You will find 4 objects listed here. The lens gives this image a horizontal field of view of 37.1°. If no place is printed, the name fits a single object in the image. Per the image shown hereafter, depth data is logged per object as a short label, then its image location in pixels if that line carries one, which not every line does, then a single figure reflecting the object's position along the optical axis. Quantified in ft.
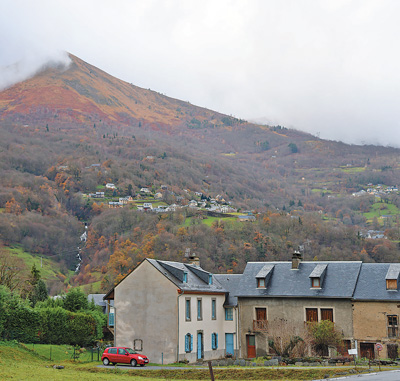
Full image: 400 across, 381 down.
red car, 151.94
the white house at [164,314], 167.12
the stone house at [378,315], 168.25
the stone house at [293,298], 177.50
